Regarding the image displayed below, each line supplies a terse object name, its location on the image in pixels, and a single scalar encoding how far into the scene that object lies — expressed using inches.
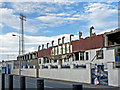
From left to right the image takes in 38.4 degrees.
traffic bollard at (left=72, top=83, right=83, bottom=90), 194.9
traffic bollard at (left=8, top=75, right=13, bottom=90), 367.5
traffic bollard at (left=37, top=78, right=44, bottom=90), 236.8
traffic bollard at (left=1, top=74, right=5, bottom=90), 447.2
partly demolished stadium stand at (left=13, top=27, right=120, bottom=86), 892.2
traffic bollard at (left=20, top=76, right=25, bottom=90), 308.0
